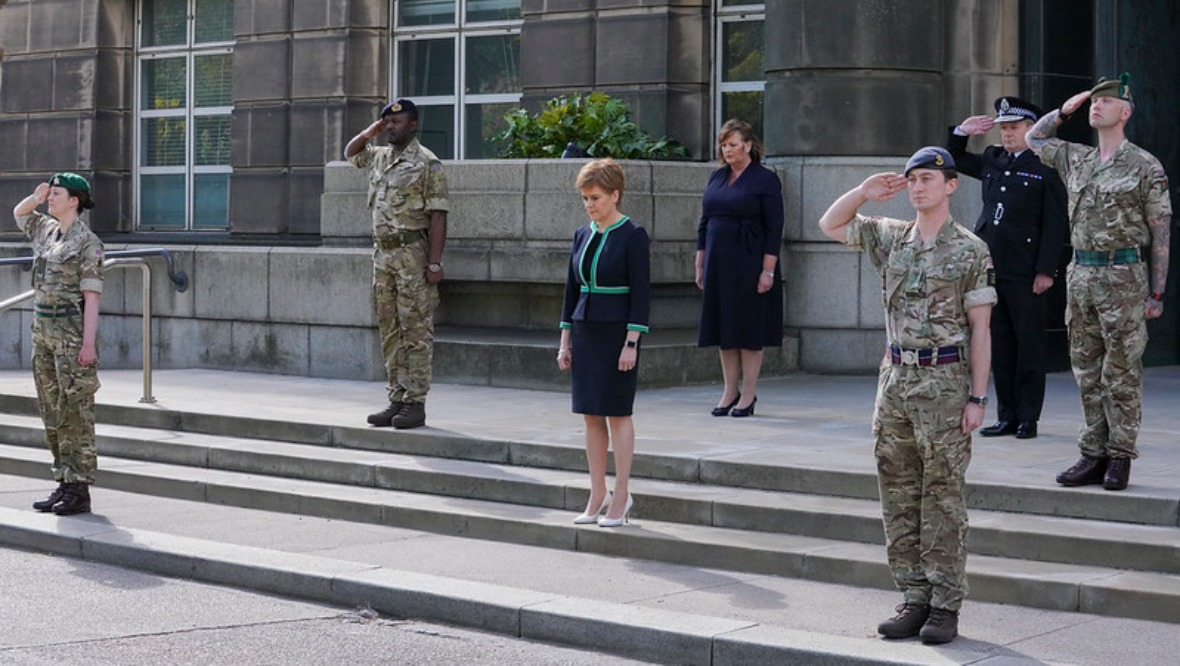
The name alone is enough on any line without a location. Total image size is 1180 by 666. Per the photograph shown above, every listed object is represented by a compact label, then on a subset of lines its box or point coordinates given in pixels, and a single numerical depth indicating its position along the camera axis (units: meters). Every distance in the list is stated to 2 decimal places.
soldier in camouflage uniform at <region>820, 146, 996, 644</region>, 7.35
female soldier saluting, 10.77
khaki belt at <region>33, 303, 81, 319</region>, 10.80
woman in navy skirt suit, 9.62
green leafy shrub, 15.80
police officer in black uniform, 11.33
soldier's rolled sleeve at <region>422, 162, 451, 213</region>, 12.46
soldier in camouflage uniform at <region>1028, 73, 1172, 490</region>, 9.40
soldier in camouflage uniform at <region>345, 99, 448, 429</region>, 12.40
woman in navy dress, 12.79
